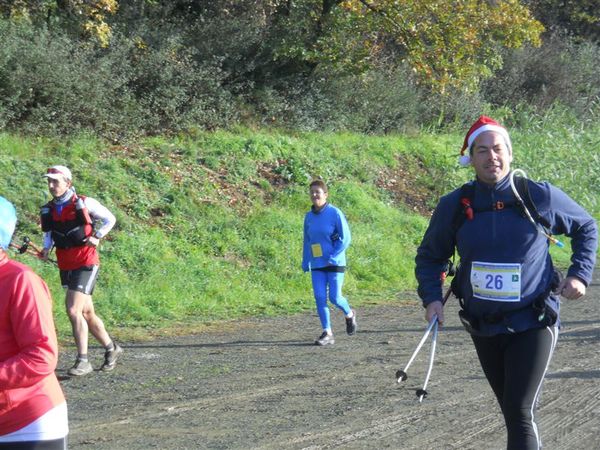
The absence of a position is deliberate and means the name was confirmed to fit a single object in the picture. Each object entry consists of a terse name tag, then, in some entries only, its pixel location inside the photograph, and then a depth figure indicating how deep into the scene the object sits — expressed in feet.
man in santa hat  15.12
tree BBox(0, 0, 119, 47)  57.82
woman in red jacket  11.72
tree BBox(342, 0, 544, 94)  68.64
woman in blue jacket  34.96
